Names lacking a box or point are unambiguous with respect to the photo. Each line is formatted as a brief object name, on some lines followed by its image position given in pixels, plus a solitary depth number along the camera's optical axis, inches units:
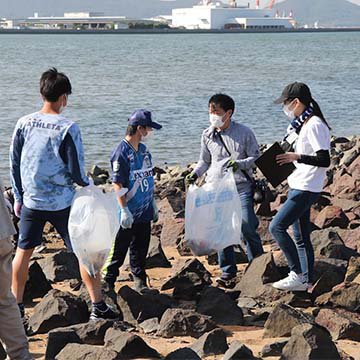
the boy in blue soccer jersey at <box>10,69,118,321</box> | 336.4
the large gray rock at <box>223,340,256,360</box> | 292.2
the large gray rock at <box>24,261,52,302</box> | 398.2
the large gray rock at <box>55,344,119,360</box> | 292.8
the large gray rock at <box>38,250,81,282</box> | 428.9
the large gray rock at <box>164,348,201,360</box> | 291.8
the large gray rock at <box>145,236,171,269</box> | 453.8
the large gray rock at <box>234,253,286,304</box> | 384.9
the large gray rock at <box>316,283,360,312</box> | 359.6
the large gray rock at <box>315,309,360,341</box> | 327.7
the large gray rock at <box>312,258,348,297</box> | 388.7
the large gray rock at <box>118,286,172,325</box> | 356.3
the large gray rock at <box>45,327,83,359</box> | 308.8
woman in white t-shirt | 369.0
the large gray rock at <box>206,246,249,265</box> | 457.5
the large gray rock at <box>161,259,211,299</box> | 392.9
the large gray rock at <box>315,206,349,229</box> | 505.6
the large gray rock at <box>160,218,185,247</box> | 516.8
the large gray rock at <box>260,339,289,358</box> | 310.7
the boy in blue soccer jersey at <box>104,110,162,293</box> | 376.6
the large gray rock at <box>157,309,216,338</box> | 338.7
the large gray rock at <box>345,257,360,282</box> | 389.5
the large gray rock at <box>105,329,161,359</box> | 305.7
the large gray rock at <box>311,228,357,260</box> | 431.4
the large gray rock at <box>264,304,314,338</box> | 327.9
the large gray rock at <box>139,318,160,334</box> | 343.2
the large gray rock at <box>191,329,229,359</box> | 310.7
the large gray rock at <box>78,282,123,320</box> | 361.0
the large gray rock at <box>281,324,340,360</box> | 290.1
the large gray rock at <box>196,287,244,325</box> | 359.0
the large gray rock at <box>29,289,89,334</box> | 345.5
